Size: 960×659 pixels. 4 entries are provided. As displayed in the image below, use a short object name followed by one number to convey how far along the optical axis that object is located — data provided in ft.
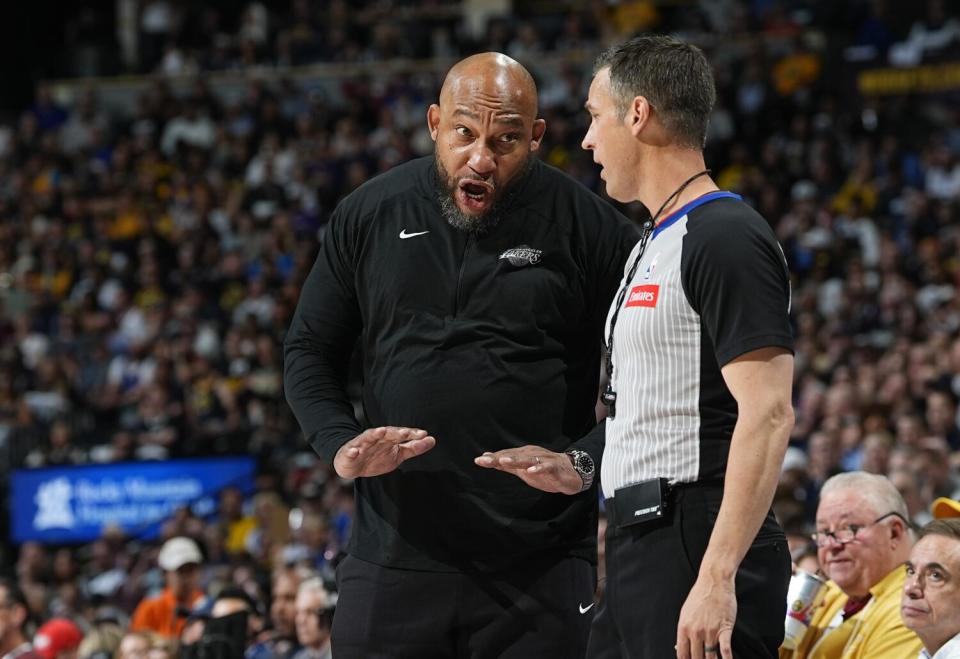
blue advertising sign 87.56
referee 17.37
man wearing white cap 61.52
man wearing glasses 29.22
